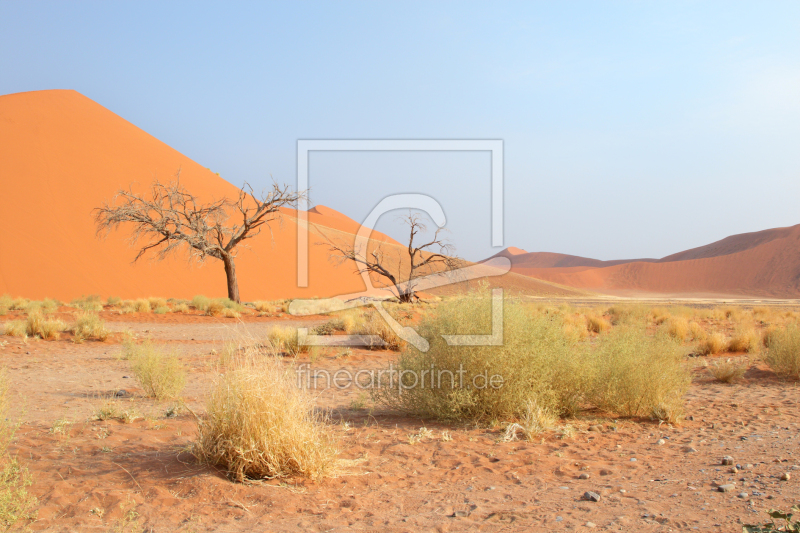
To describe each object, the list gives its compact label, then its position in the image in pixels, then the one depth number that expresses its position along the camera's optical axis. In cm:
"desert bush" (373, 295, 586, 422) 595
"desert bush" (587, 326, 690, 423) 640
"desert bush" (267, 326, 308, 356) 1191
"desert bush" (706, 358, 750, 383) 902
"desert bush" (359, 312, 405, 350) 1301
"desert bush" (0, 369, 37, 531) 323
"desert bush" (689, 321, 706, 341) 1549
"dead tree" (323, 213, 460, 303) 2291
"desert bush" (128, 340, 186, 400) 740
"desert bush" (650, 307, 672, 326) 2053
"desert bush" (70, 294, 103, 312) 2022
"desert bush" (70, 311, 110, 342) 1281
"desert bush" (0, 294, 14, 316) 1745
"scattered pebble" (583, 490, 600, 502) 389
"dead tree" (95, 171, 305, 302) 2147
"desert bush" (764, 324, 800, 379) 904
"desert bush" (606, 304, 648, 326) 2006
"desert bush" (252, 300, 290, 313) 2278
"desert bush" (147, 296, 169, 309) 2305
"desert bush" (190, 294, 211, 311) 2194
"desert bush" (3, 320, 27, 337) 1243
